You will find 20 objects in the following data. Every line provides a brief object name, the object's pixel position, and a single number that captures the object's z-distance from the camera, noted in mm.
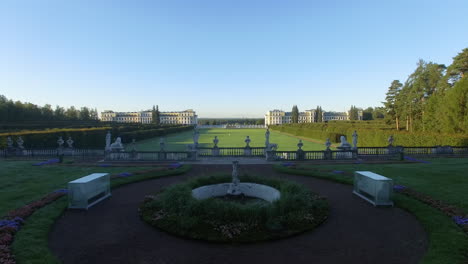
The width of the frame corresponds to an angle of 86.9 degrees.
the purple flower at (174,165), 17594
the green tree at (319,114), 130012
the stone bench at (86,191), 9125
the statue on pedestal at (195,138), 21453
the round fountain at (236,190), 10266
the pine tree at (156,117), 109438
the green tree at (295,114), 123625
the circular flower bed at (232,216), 7043
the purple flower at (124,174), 14481
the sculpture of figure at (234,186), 10505
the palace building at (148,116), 174800
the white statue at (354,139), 21422
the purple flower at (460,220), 7461
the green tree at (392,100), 49506
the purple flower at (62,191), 10634
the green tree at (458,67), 34688
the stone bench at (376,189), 9359
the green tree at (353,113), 137875
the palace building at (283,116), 171875
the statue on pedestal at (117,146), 21641
